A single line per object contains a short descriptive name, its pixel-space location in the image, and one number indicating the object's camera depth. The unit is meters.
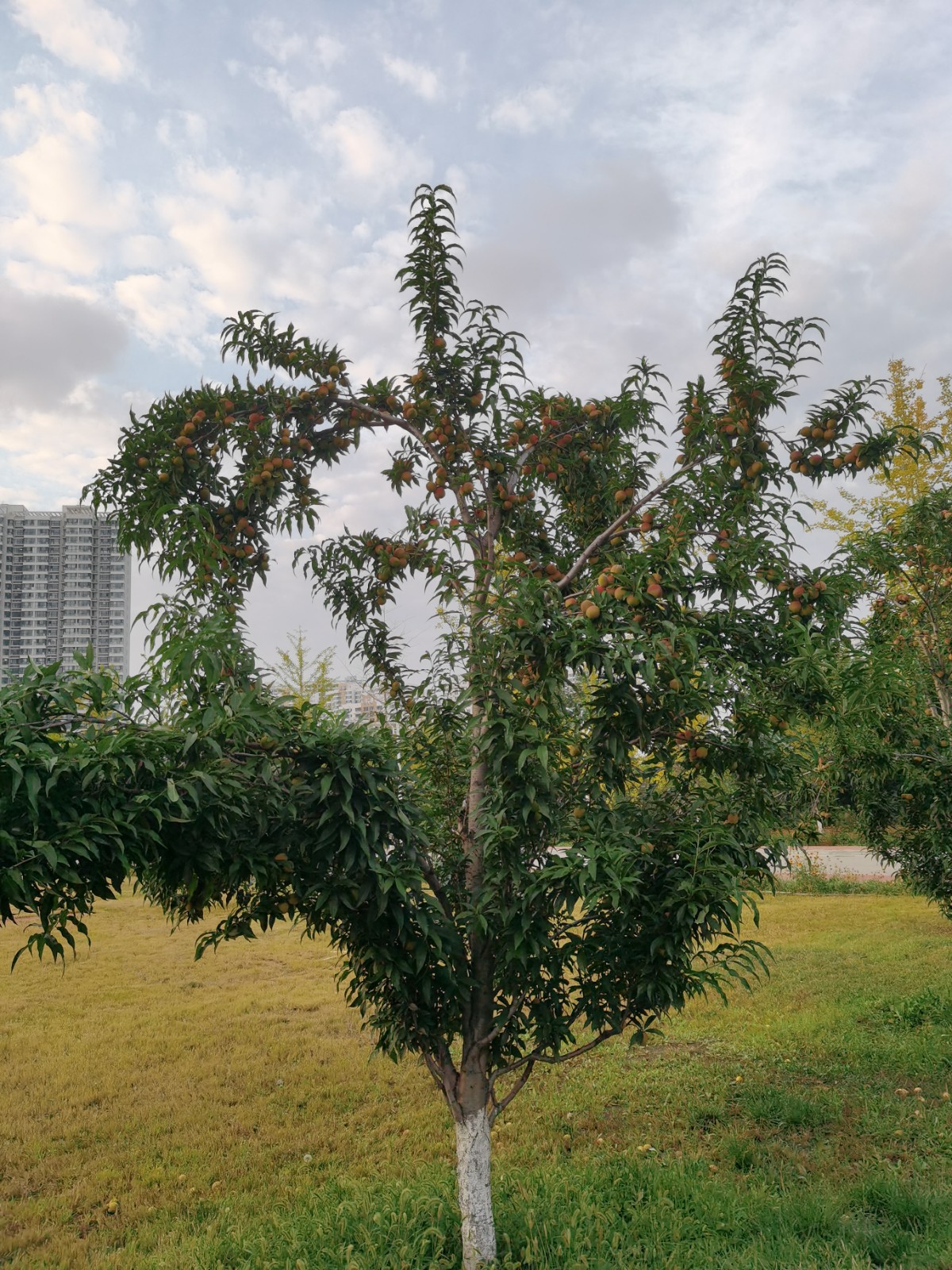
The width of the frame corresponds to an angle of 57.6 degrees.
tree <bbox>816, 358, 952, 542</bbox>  11.05
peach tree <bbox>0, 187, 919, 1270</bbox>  2.87
